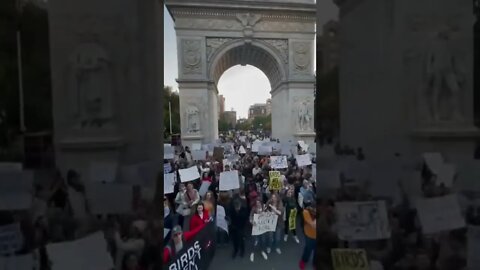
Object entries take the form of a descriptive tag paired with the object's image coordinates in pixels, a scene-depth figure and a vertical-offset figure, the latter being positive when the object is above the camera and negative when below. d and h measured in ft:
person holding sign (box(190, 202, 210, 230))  18.67 -5.07
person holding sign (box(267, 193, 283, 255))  21.63 -5.85
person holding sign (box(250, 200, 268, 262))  21.35 -7.46
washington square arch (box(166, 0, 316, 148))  75.25 +18.65
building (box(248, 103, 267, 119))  429.01 +23.94
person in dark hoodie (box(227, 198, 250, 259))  21.15 -6.01
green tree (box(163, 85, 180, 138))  123.95 +5.71
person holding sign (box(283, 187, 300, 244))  23.30 -5.79
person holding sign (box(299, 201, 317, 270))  17.99 -5.73
